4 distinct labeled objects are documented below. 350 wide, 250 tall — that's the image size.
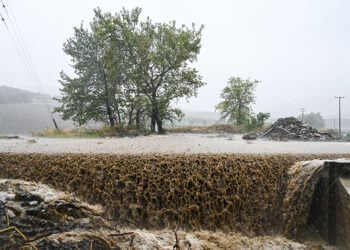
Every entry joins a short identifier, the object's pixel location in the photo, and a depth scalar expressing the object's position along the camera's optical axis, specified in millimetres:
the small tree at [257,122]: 16359
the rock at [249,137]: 11878
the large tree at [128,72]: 13133
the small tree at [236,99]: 19438
